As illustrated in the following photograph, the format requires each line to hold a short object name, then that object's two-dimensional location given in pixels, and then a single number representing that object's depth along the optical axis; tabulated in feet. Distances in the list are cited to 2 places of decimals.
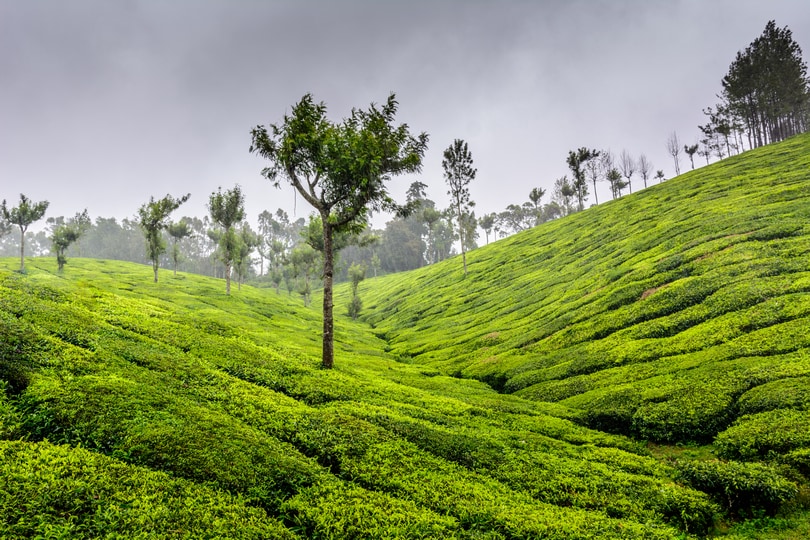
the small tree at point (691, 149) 347.48
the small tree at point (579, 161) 302.04
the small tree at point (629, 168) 373.20
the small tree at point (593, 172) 356.87
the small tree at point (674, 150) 379.22
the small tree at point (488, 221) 621.31
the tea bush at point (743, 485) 31.12
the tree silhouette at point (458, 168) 224.74
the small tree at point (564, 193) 401.08
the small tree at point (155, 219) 181.57
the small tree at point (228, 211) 185.26
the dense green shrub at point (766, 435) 36.27
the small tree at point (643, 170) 381.19
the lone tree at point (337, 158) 69.36
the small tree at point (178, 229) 301.22
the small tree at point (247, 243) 271.55
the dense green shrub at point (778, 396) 40.96
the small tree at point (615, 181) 348.79
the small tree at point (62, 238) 220.64
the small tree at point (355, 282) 254.27
